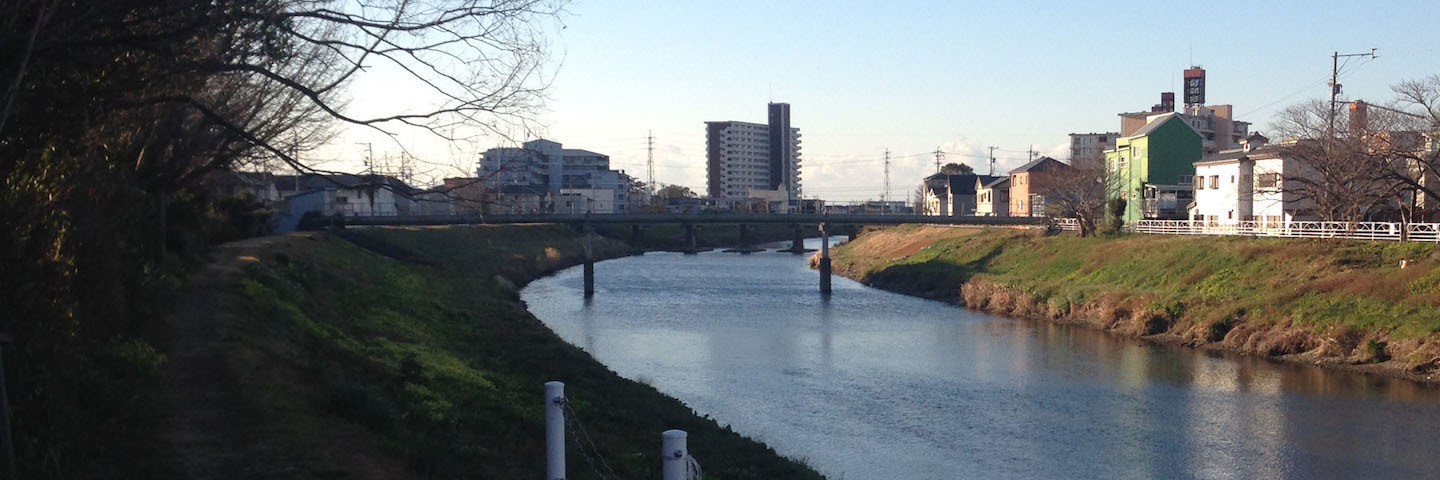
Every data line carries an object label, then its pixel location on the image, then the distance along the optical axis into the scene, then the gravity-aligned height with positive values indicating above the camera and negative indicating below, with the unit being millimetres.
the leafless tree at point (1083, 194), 52875 +714
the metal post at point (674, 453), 7109 -1507
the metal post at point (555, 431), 8383 -1610
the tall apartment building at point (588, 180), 103188 +3308
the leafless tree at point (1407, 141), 31641 +1955
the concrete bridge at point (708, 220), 53406 -446
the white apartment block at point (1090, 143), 101375 +6351
